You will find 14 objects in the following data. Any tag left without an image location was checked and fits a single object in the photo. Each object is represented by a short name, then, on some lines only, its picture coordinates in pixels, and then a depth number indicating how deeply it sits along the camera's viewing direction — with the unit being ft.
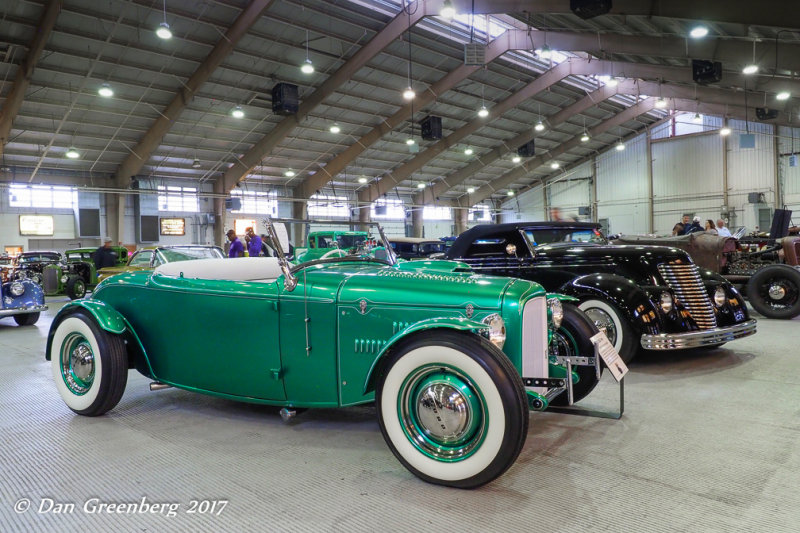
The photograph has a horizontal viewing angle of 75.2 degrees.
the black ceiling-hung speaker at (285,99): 52.80
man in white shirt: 32.27
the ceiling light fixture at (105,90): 45.55
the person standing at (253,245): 34.36
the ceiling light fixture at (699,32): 34.45
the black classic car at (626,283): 14.88
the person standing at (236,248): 32.19
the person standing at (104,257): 41.29
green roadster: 7.54
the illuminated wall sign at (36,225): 63.67
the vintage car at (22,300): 26.05
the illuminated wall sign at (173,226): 73.00
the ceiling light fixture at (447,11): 32.81
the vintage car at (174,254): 32.71
